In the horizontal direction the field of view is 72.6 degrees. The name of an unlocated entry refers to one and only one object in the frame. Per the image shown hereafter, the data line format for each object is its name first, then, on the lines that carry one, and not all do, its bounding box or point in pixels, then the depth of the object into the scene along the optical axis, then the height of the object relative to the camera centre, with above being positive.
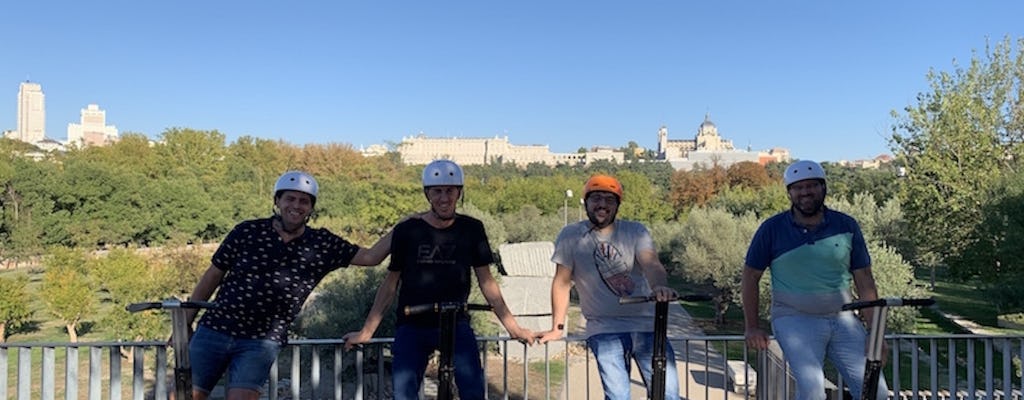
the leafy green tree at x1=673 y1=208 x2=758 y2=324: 21.75 -1.36
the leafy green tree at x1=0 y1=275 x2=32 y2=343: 18.33 -2.80
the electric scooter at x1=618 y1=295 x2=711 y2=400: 2.88 -0.60
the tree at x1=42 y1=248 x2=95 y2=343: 18.72 -2.57
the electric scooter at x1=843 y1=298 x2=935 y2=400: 2.83 -0.52
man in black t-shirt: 3.13 -0.30
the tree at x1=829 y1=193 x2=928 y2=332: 15.59 -1.52
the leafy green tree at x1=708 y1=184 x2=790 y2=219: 36.44 +0.56
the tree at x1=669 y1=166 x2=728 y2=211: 54.88 +1.86
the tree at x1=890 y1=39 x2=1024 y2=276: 20.55 +1.96
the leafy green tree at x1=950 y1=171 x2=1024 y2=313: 13.91 -0.81
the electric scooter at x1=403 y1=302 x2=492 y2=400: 2.67 -0.47
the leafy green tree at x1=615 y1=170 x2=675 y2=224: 45.03 +0.47
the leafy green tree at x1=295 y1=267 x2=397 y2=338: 13.27 -2.01
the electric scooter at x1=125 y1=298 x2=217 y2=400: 2.68 -0.53
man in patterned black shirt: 3.15 -0.38
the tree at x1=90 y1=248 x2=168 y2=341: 16.61 -2.47
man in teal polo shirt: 3.25 -0.32
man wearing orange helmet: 3.27 -0.34
